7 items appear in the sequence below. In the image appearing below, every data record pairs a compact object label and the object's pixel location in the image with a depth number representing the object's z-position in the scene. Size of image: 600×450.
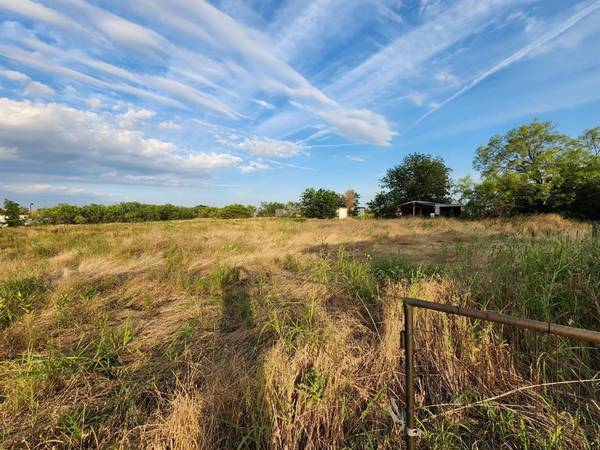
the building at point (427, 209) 31.81
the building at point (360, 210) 47.76
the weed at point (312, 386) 1.67
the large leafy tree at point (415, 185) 37.75
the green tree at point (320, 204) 40.84
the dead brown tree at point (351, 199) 53.22
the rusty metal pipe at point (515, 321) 0.82
